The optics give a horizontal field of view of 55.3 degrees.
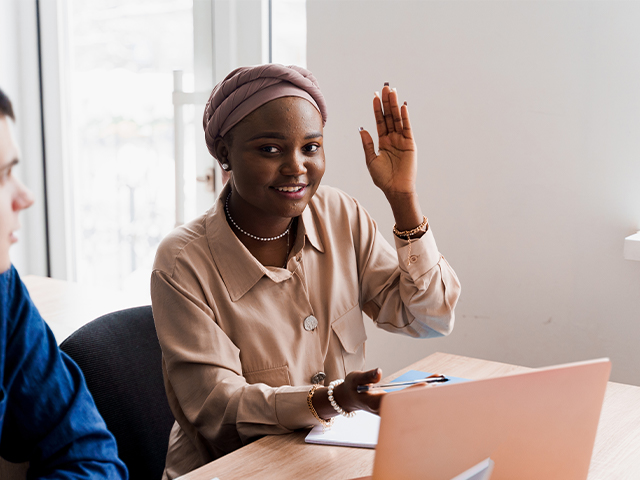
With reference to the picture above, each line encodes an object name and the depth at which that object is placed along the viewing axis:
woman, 1.10
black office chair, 1.21
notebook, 1.02
